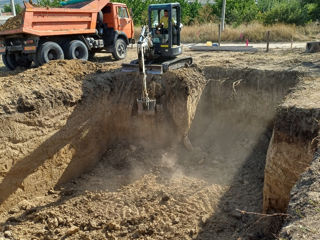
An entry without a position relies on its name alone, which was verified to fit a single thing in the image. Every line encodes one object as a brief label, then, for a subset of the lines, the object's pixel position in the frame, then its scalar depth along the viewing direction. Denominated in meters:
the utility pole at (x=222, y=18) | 19.81
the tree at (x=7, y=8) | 44.22
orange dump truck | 9.89
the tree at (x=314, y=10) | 21.70
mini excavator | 8.30
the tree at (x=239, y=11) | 24.91
